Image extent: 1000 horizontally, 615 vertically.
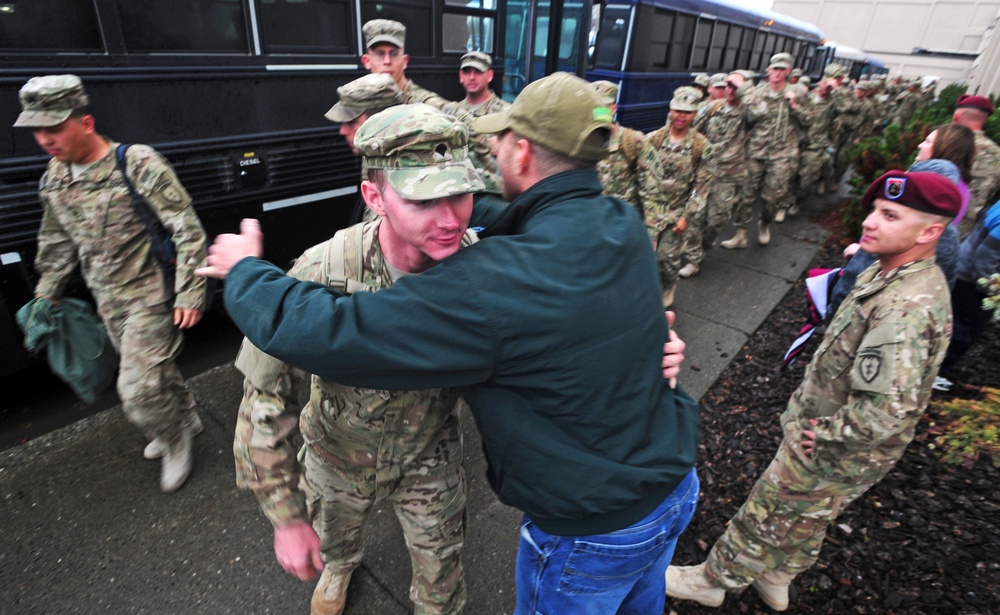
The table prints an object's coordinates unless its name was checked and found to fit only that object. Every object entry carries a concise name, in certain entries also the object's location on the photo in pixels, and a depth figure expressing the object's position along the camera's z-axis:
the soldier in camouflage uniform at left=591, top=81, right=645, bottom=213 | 4.61
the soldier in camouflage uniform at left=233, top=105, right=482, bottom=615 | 1.32
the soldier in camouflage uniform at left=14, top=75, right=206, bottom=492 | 2.68
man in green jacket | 1.16
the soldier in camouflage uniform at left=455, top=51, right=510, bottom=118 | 4.86
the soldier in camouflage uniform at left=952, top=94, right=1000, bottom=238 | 4.47
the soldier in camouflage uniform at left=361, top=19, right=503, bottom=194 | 4.05
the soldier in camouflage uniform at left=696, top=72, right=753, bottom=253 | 6.41
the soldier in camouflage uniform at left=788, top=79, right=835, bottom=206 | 8.09
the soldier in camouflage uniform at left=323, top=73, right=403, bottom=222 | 3.06
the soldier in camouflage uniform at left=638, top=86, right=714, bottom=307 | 4.71
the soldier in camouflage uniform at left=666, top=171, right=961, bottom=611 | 1.86
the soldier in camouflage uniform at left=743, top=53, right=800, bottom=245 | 6.84
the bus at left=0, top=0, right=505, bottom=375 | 3.02
